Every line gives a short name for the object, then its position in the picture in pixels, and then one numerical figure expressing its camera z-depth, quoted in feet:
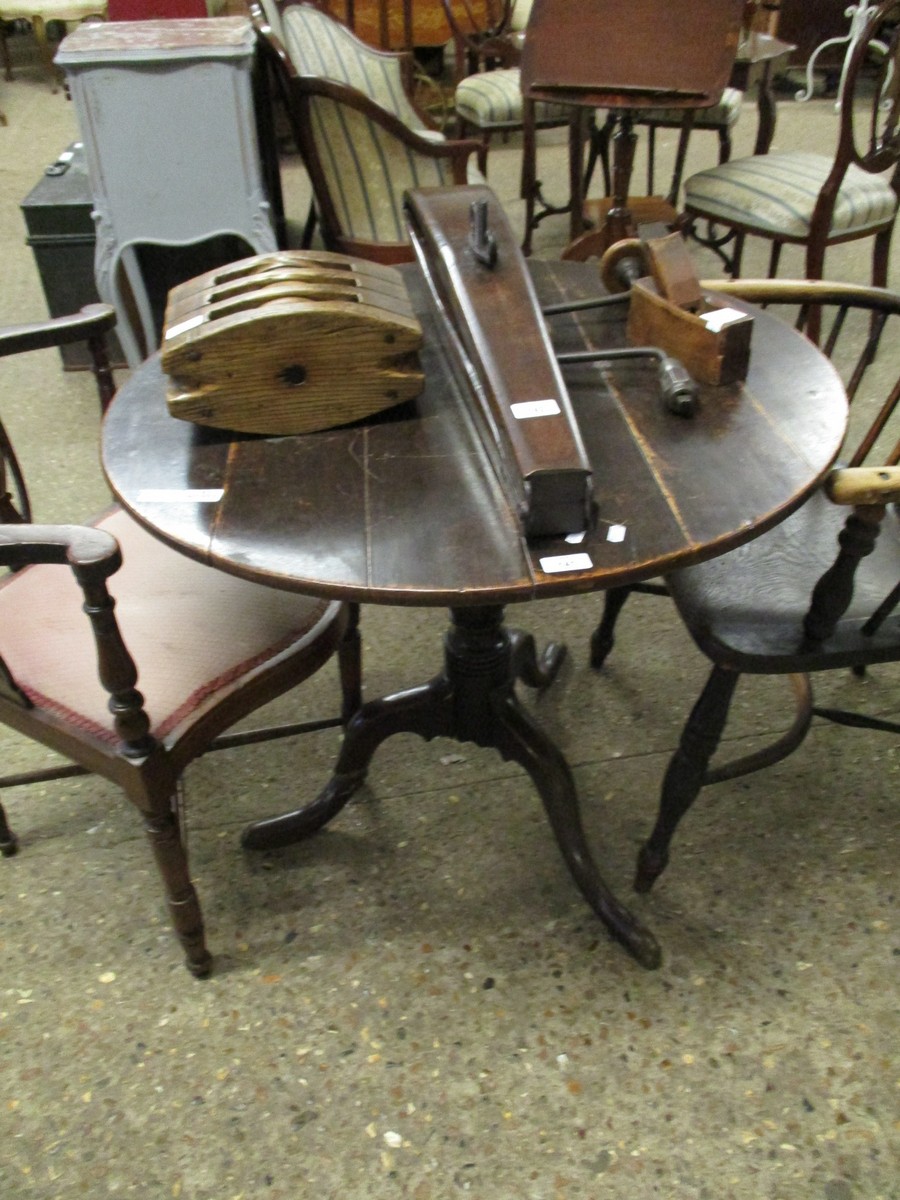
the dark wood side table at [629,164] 9.78
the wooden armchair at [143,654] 3.61
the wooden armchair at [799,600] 3.73
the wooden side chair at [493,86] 11.64
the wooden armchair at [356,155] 8.15
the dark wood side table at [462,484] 2.95
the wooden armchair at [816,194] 7.95
